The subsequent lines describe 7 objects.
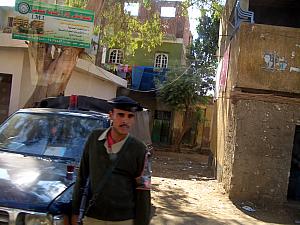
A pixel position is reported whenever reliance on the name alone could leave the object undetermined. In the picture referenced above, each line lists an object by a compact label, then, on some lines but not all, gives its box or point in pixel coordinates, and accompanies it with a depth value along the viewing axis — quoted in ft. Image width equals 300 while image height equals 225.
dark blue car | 7.32
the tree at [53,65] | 25.74
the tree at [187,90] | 52.70
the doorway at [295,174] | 22.55
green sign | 25.06
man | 7.13
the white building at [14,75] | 31.46
